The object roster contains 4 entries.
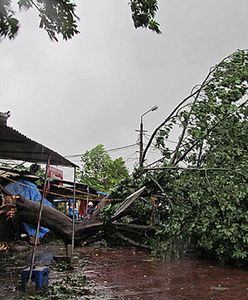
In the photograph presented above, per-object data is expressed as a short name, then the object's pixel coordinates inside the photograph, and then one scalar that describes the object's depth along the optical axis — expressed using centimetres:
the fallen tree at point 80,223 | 975
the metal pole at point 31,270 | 584
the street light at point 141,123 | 1086
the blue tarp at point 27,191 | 1153
